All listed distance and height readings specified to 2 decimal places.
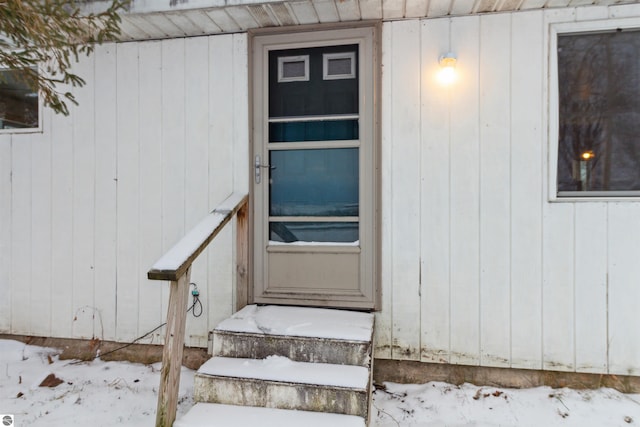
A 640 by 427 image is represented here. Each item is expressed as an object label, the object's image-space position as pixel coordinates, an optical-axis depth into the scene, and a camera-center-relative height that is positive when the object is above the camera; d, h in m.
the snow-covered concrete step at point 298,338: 2.05 -0.73
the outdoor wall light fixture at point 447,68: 2.38 +0.96
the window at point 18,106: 3.03 +0.88
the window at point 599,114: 2.31 +0.63
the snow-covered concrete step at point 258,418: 1.73 -1.02
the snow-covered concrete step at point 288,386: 1.79 -0.90
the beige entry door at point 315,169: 2.54 +0.31
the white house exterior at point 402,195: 2.33 +0.12
